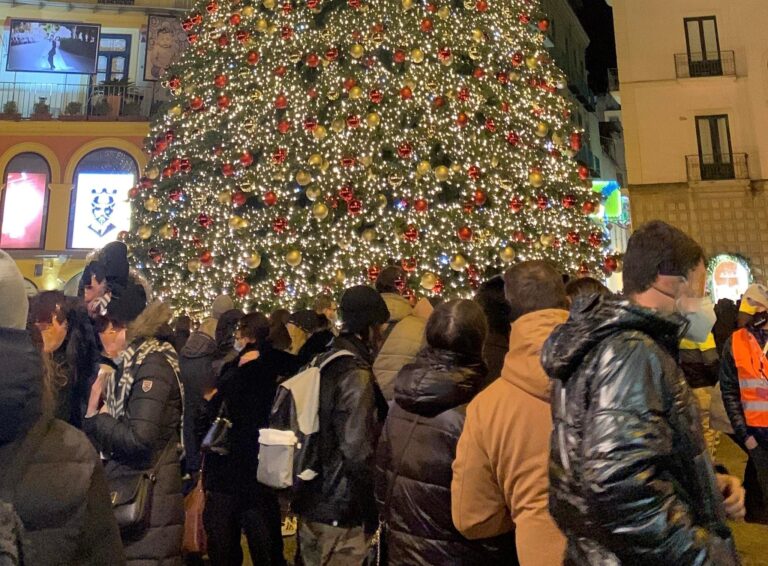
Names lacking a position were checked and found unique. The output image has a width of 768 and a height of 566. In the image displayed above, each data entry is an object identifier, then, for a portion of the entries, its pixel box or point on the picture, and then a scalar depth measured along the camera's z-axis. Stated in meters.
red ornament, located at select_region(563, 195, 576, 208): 9.45
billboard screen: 18.86
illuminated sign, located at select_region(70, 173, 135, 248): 18.05
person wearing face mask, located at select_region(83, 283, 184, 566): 2.54
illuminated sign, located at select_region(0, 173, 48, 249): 17.86
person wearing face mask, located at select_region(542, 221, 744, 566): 1.38
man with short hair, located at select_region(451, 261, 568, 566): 1.90
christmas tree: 8.58
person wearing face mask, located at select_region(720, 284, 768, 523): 4.48
